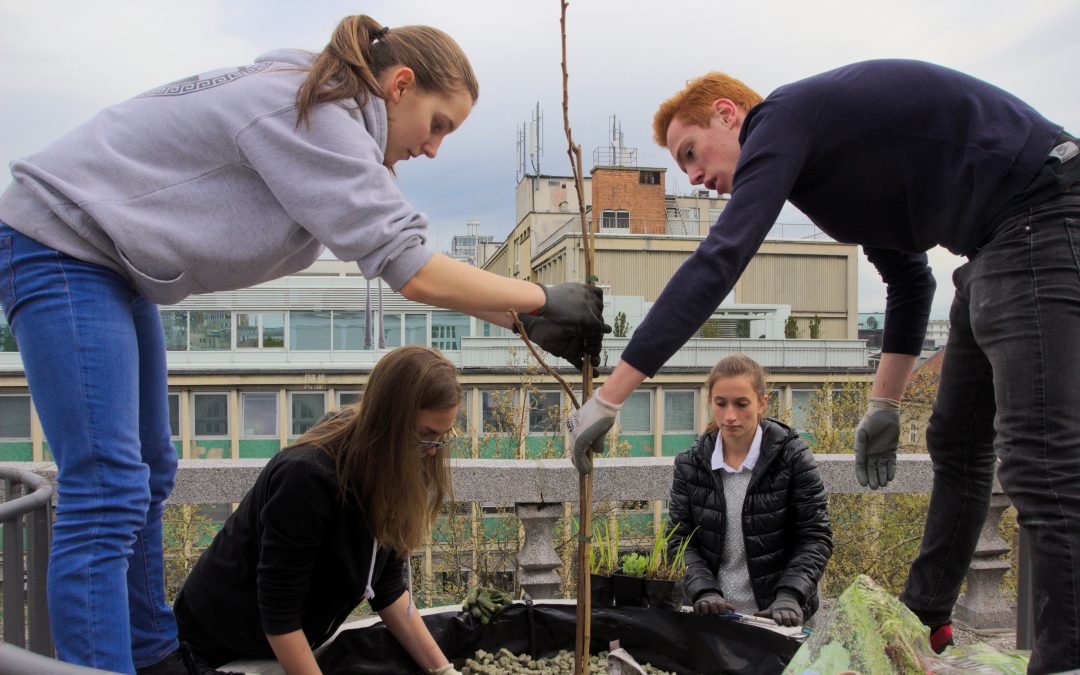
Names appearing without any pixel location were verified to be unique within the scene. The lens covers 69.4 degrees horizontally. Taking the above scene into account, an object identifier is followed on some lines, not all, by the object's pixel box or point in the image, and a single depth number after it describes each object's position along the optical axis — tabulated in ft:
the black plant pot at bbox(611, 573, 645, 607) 7.98
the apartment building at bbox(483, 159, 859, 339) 113.19
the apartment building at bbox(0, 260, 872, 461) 75.25
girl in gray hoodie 4.72
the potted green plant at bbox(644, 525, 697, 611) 8.07
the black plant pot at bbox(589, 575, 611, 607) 7.89
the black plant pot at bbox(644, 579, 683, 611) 8.05
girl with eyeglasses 5.99
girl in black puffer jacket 8.66
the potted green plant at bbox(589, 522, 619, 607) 7.91
